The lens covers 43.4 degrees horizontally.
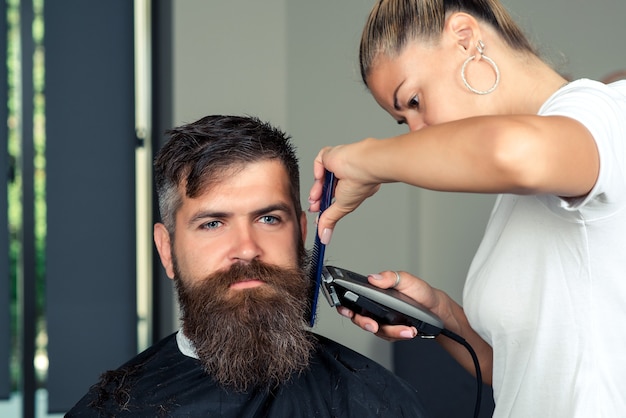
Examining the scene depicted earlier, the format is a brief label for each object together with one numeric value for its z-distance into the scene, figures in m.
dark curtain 3.82
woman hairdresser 1.10
